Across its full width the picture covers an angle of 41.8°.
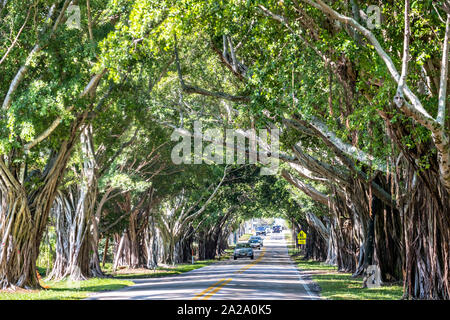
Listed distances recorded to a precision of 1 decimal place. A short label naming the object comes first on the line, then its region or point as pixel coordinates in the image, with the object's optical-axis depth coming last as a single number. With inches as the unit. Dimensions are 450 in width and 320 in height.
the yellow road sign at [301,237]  1569.9
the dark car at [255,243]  3014.3
